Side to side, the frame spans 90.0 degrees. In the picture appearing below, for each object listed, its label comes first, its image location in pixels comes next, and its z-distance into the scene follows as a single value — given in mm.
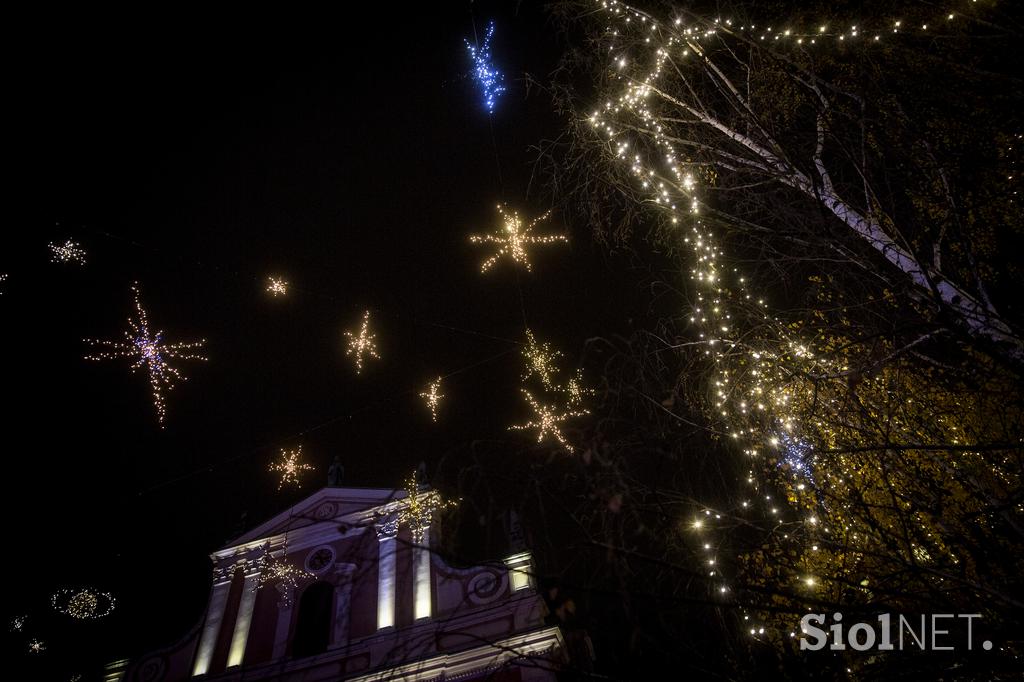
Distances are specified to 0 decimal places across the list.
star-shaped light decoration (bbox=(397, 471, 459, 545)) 12648
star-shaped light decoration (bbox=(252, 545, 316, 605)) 13531
